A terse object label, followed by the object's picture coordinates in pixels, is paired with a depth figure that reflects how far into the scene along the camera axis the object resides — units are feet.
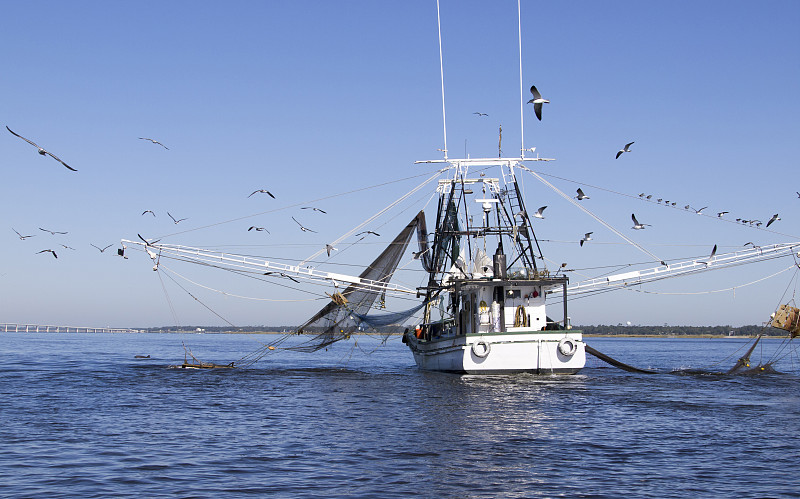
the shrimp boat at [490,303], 117.91
